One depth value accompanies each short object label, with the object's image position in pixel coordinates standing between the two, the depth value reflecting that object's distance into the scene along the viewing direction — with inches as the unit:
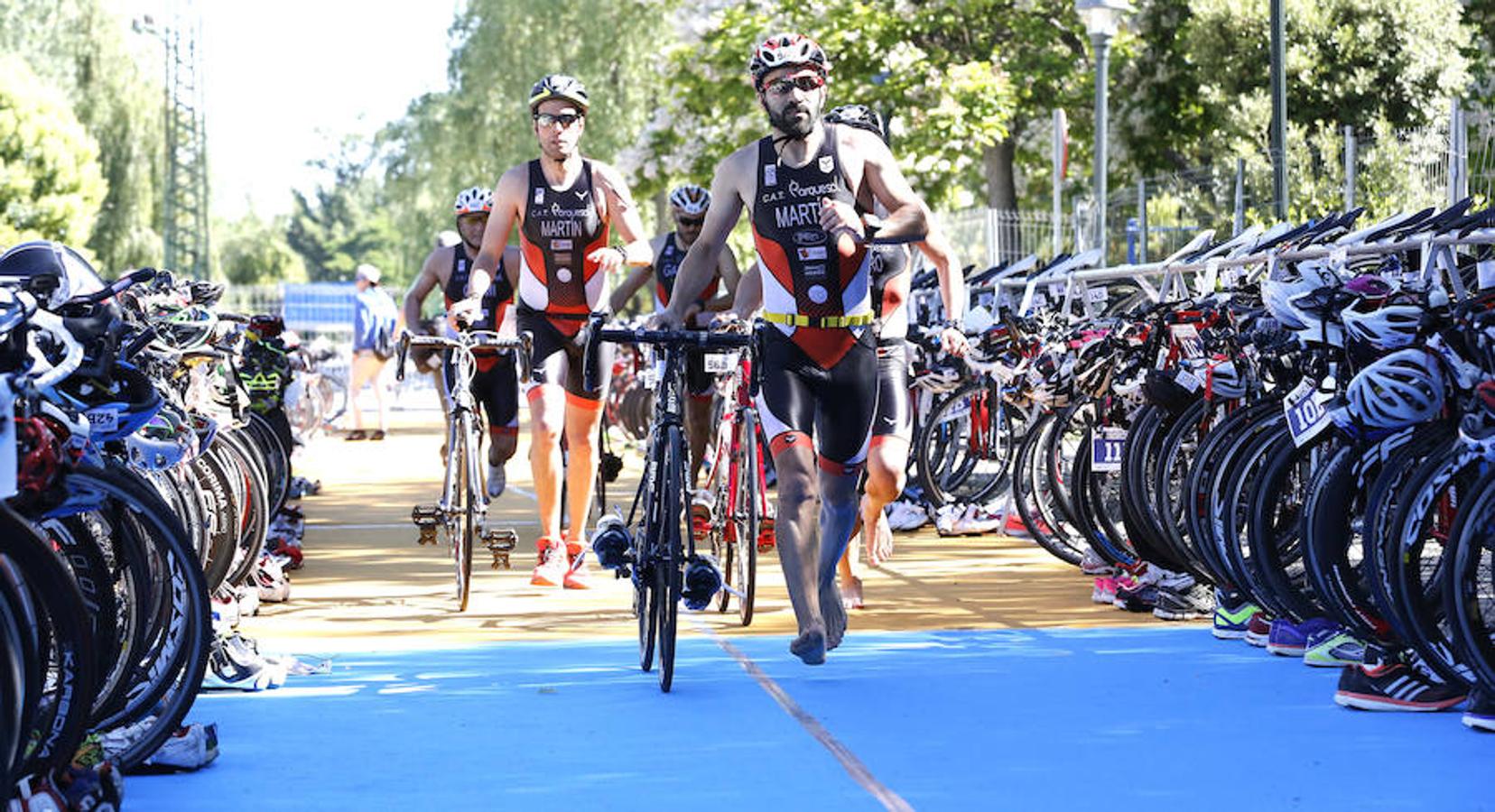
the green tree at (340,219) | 4766.2
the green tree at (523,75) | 1486.2
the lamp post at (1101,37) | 719.7
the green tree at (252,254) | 4010.8
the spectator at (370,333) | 902.4
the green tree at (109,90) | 2225.6
